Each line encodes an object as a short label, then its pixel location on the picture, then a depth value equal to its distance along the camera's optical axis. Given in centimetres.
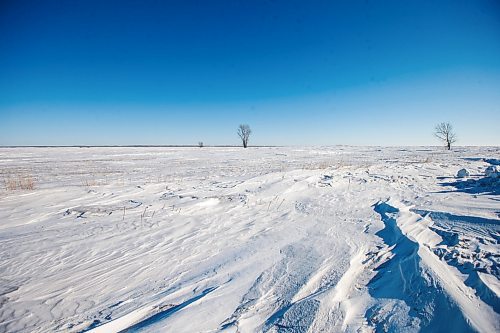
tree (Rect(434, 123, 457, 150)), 4210
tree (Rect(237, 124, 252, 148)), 6838
